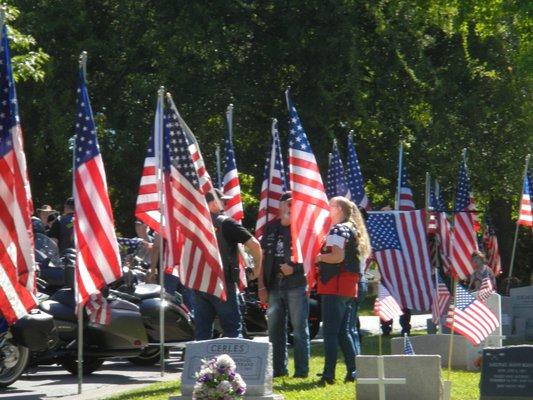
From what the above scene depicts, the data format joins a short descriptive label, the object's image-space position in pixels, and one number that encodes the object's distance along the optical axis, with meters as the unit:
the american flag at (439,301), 17.64
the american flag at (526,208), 25.25
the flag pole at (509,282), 28.60
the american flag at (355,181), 21.00
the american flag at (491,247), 30.75
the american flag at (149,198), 16.67
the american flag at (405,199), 23.46
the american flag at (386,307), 14.06
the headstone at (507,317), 22.98
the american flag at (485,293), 15.67
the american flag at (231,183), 18.75
